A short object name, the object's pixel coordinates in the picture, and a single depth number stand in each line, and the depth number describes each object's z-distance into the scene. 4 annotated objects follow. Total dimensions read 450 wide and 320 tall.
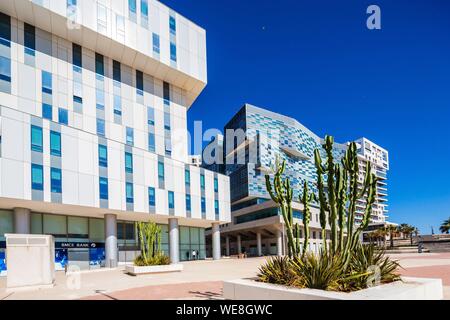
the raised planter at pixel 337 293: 8.20
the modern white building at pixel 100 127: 31.17
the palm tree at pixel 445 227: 81.88
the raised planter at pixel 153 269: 22.53
